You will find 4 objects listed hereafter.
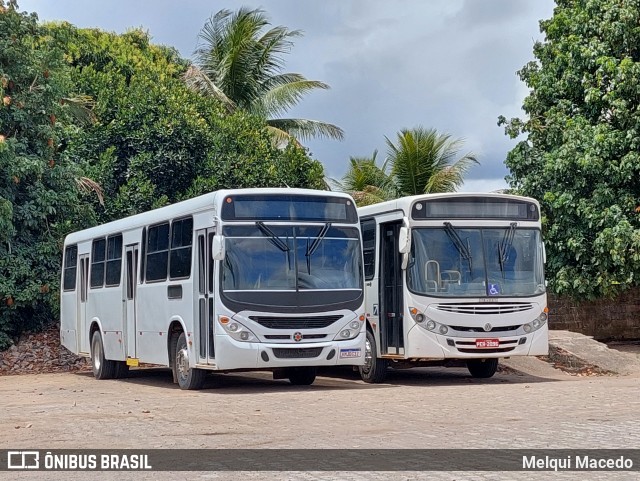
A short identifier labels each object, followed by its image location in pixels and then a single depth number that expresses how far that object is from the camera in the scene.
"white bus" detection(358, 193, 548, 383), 19.00
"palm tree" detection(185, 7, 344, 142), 41.75
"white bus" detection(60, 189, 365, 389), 17.52
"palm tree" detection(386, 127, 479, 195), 40.25
